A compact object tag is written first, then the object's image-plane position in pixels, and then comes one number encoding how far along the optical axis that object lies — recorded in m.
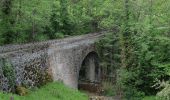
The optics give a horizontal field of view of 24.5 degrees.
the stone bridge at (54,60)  23.82
